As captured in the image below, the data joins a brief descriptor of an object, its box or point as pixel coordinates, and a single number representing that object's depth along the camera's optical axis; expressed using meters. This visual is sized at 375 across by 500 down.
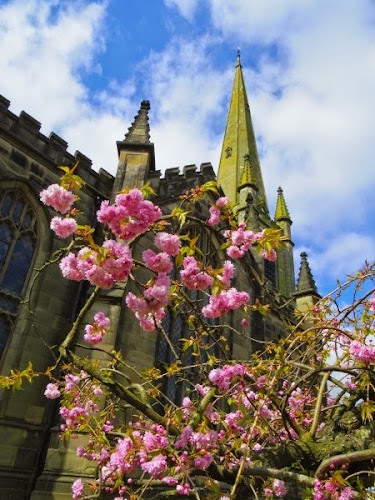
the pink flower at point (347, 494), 3.42
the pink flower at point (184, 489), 3.80
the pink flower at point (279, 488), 5.05
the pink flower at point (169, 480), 4.00
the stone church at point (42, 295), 6.71
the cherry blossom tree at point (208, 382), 3.43
